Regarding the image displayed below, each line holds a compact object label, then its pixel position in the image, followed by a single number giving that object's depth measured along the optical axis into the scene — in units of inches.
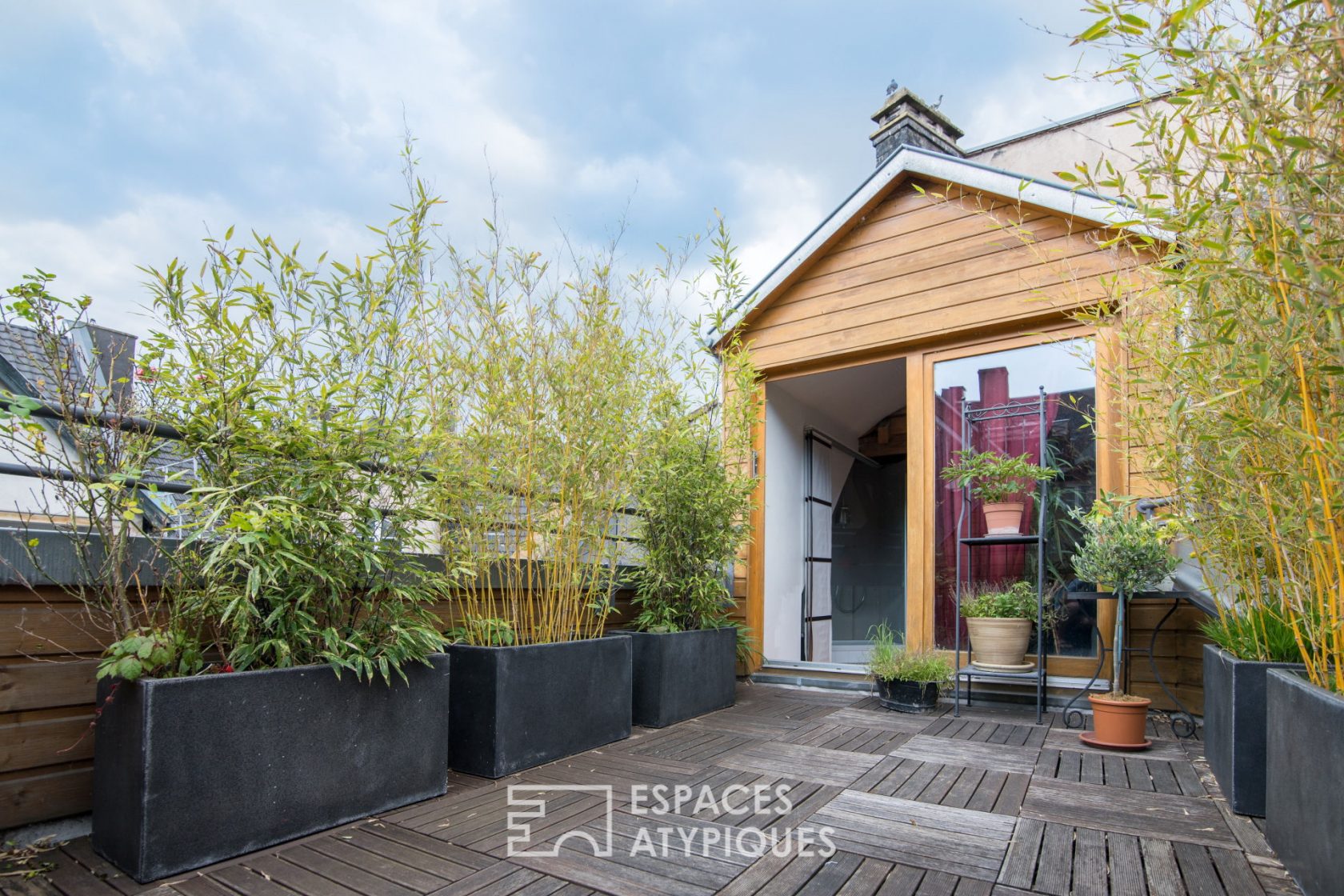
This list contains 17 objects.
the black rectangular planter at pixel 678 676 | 133.1
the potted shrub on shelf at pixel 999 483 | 147.6
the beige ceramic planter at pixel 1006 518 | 149.4
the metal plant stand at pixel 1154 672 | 121.8
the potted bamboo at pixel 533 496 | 103.0
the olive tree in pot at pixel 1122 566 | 113.0
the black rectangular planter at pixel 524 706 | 99.7
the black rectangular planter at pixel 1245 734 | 81.9
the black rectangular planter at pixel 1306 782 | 55.4
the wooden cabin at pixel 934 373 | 147.9
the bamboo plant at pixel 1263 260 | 48.5
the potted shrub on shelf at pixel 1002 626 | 144.0
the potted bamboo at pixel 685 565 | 134.9
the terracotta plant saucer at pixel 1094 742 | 113.1
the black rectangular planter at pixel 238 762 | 65.5
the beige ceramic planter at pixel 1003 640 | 143.9
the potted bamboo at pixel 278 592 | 68.1
